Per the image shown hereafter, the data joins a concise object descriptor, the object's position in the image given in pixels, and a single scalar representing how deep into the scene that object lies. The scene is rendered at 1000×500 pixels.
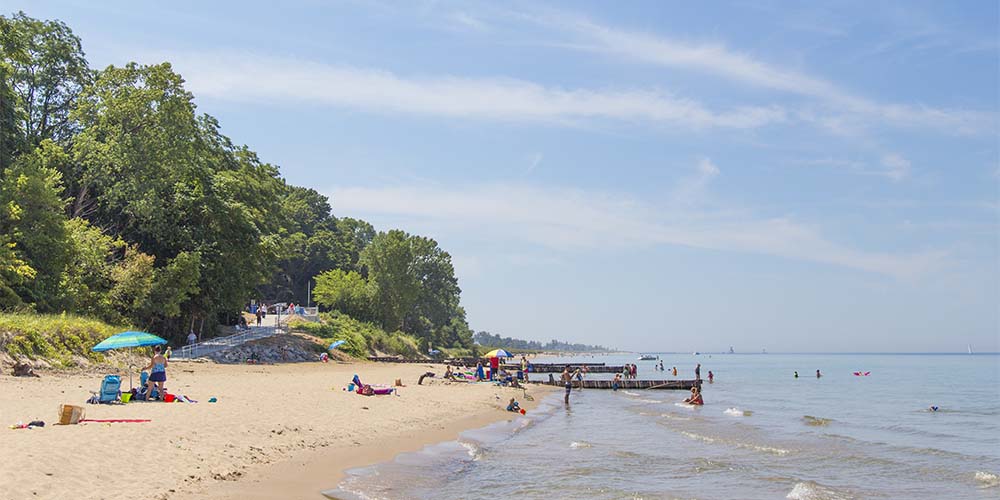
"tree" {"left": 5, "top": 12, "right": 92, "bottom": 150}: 46.38
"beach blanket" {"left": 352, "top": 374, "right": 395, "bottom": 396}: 27.98
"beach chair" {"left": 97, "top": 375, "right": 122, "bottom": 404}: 17.70
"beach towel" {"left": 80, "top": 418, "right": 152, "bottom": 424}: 14.93
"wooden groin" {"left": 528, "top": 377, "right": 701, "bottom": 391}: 50.25
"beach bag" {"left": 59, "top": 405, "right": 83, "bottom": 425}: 13.92
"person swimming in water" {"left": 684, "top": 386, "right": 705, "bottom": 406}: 40.02
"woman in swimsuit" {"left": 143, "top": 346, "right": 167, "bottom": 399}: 19.28
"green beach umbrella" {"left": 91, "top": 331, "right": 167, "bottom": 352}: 20.33
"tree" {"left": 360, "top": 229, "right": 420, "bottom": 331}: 84.81
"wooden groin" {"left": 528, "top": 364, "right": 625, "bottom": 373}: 76.31
